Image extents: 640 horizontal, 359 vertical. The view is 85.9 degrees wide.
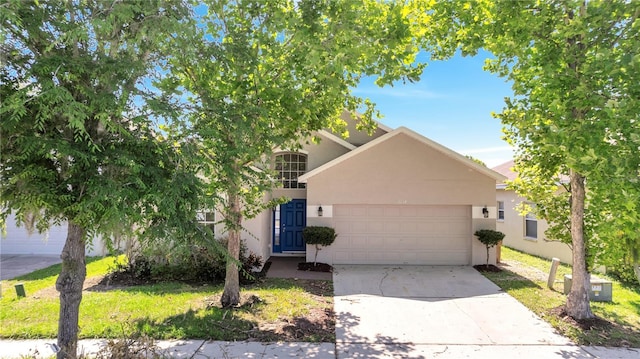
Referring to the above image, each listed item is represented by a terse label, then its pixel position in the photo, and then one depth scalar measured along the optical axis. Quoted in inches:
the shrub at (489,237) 464.8
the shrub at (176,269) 394.6
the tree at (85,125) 138.3
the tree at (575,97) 221.3
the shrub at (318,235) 460.8
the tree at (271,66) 221.1
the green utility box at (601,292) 332.5
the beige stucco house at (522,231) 531.5
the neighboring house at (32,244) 550.0
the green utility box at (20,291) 328.2
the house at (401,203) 483.8
